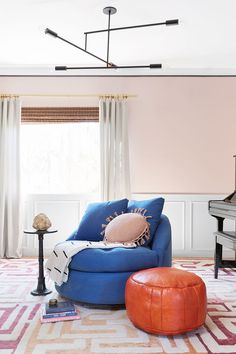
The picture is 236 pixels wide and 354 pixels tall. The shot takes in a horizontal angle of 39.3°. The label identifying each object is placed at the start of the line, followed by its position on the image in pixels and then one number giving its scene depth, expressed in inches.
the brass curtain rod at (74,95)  185.4
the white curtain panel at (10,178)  181.5
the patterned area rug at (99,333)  80.0
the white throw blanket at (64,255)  108.8
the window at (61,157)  190.7
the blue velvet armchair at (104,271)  103.7
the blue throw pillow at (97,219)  131.5
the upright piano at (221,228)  129.5
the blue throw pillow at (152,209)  121.1
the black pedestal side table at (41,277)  120.9
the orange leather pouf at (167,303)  83.3
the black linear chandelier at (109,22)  98.2
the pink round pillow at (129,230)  117.5
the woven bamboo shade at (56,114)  187.5
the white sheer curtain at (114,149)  181.3
